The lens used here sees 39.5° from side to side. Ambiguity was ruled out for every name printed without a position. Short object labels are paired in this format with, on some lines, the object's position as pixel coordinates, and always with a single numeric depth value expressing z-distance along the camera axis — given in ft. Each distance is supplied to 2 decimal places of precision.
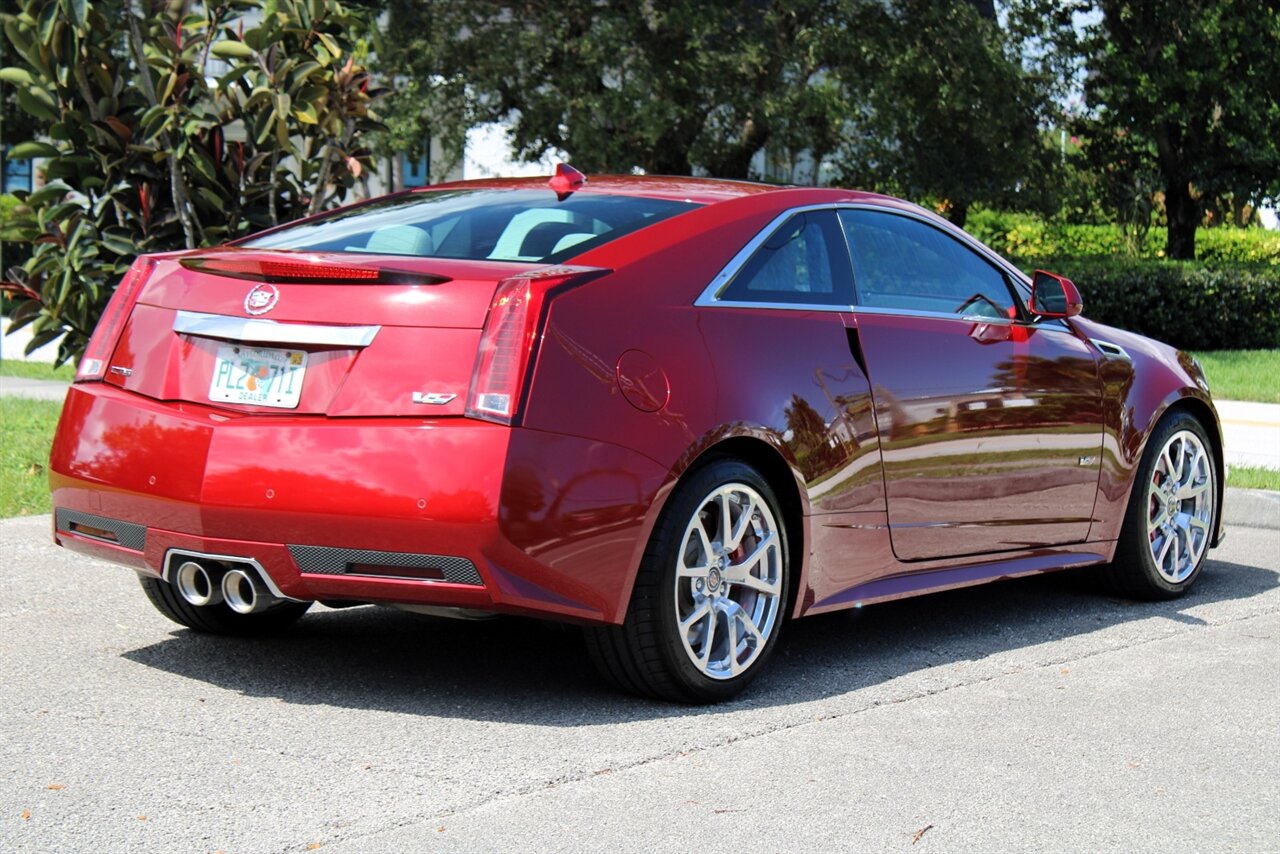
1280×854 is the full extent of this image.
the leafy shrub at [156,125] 29.32
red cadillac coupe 15.08
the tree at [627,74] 62.69
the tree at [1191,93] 74.49
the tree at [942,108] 62.18
